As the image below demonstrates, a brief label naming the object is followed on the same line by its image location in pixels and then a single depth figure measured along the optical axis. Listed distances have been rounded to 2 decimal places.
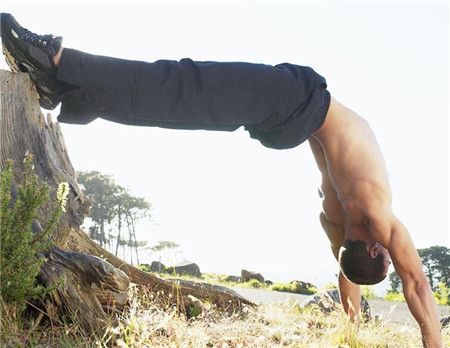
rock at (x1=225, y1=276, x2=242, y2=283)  23.01
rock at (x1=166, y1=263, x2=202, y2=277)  23.42
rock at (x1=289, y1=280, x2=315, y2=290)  18.19
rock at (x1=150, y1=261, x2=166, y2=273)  22.22
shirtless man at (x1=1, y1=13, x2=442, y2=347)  3.06
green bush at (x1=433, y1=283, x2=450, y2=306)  12.42
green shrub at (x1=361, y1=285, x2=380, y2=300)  11.32
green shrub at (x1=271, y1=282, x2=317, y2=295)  17.42
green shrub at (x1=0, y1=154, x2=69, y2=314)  2.80
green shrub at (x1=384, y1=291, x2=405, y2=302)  13.62
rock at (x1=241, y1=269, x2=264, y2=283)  22.55
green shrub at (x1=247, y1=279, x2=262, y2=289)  19.27
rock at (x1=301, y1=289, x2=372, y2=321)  7.11
